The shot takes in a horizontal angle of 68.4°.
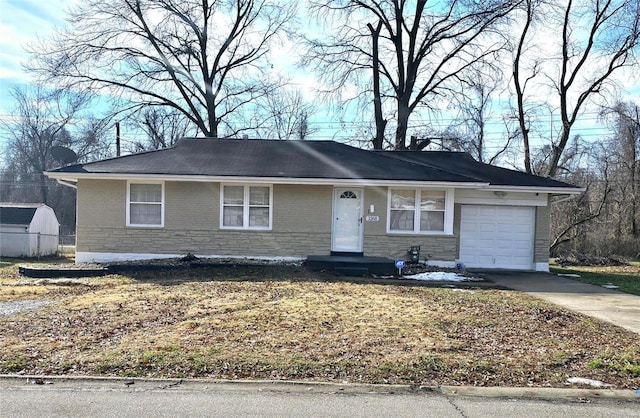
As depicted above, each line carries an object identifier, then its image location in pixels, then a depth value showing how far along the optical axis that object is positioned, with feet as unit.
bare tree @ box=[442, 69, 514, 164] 92.94
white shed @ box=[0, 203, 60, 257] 72.38
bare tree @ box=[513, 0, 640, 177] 77.14
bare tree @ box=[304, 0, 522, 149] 92.68
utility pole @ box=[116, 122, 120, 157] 103.85
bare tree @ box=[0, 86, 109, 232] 156.28
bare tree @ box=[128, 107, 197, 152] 113.45
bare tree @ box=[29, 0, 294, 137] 90.74
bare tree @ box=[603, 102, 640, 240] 94.73
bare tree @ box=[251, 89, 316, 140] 136.87
